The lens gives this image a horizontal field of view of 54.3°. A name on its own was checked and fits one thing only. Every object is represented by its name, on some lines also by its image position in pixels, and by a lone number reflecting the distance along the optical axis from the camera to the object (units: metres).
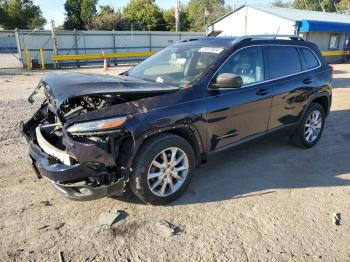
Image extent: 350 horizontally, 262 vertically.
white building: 24.73
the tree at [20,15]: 59.00
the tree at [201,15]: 55.50
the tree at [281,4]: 71.34
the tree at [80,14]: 54.38
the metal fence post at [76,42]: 23.60
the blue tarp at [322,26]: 23.88
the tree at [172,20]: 56.41
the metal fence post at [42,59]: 20.19
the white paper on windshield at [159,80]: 4.41
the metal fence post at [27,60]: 19.98
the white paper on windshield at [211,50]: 4.43
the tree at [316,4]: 68.62
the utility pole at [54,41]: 21.17
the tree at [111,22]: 51.44
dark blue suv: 3.34
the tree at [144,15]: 52.31
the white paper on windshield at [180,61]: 4.66
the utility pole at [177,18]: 38.59
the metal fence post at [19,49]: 20.48
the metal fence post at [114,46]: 25.77
